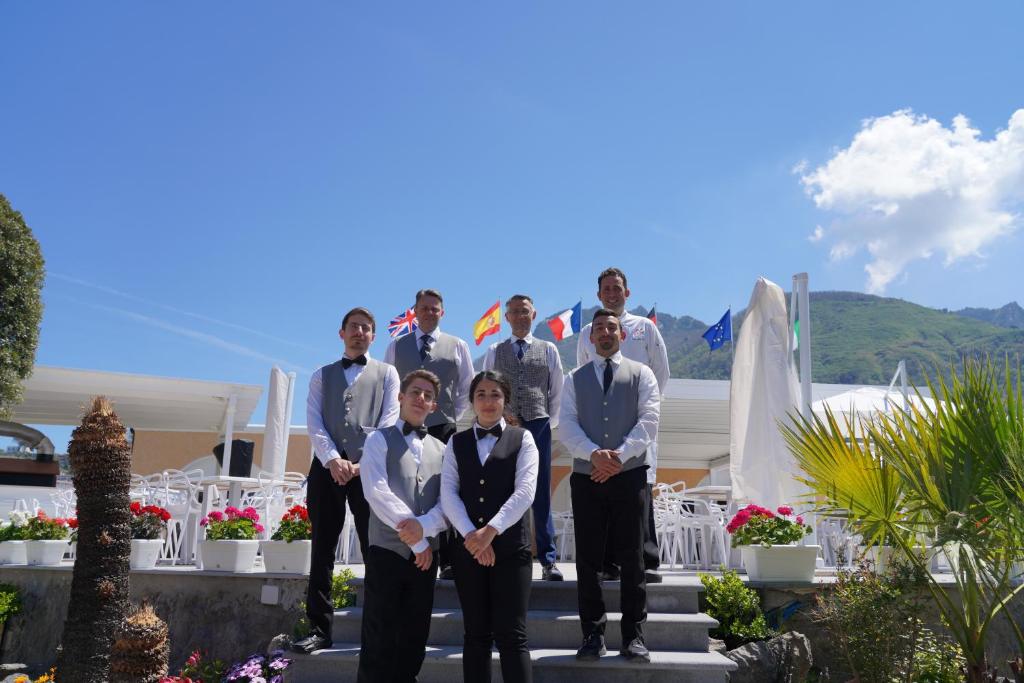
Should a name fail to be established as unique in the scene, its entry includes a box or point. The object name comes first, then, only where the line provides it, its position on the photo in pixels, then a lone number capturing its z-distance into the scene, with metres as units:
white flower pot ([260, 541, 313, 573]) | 5.93
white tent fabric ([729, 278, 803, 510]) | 6.24
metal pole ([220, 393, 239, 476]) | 12.81
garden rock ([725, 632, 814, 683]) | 4.48
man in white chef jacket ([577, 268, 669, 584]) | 4.93
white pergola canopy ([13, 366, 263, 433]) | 14.17
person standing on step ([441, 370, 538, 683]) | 3.46
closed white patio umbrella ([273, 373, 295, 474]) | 10.52
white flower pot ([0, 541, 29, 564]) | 7.59
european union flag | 13.69
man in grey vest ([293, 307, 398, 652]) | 4.39
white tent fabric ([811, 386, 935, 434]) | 9.97
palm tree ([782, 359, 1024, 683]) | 3.99
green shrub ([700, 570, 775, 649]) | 4.85
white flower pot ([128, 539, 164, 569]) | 6.53
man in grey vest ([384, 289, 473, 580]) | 5.05
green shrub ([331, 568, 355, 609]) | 5.18
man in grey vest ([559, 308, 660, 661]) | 4.07
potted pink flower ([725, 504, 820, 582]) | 5.30
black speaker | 11.65
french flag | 12.76
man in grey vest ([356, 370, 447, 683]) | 3.54
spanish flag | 13.05
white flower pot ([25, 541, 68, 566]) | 7.32
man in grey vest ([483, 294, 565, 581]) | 4.92
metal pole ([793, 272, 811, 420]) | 6.75
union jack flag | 13.41
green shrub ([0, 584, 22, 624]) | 6.78
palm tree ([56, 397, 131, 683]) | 5.09
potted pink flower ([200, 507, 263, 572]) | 6.18
